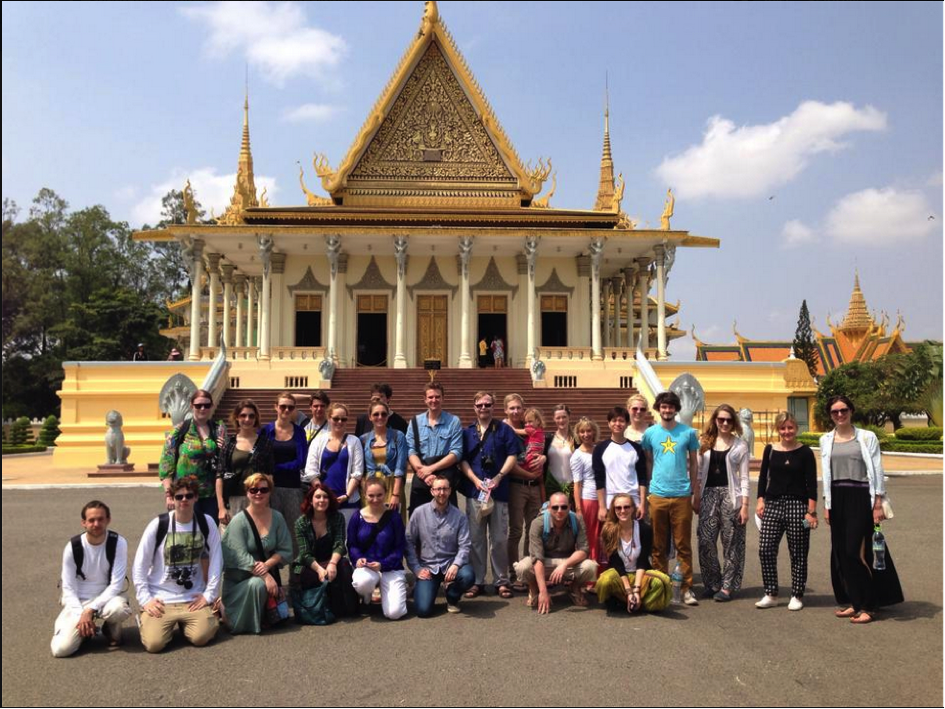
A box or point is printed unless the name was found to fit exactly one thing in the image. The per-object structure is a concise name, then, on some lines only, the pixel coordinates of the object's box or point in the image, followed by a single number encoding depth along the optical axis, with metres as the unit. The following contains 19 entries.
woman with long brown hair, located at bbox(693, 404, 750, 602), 5.70
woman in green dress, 4.89
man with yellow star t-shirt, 5.61
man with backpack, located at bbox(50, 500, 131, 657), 4.49
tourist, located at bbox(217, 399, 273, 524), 5.59
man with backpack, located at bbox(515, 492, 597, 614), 5.39
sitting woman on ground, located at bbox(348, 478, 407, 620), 5.26
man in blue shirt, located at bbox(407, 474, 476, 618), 5.36
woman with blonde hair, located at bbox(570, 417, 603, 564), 5.77
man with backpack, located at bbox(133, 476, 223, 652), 4.62
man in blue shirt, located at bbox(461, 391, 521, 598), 5.89
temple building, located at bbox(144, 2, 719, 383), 21.50
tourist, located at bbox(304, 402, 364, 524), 5.71
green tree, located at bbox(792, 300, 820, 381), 38.44
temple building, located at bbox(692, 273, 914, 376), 37.72
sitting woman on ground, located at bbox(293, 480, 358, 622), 5.20
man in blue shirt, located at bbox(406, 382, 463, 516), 5.90
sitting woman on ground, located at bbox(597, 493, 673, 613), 5.27
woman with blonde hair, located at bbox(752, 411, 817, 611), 5.52
